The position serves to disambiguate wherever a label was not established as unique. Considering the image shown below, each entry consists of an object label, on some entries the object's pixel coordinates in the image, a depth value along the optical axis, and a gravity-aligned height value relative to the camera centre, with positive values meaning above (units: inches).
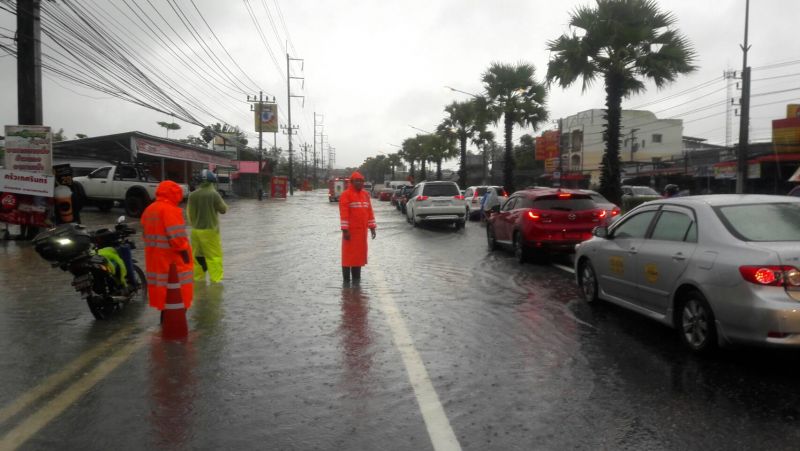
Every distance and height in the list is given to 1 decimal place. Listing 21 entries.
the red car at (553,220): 480.1 -22.5
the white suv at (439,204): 895.1 -19.5
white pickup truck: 1026.1 +2.8
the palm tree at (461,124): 2014.0 +209.8
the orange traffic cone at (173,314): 253.6 -48.0
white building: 2933.1 +219.8
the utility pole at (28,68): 594.9 +108.4
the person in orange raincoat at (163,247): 253.4 -22.5
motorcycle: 267.4 -31.1
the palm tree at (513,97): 1421.0 +199.9
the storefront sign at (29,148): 590.9 +36.3
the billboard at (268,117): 2679.6 +293.6
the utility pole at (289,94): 2837.4 +419.3
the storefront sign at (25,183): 603.8 +5.1
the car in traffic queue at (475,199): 1115.9 -16.8
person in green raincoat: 376.2 -17.1
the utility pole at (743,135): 915.4 +76.7
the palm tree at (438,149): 2581.2 +165.5
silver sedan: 196.2 -26.2
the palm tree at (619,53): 842.8 +177.9
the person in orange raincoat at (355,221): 382.0 -18.4
